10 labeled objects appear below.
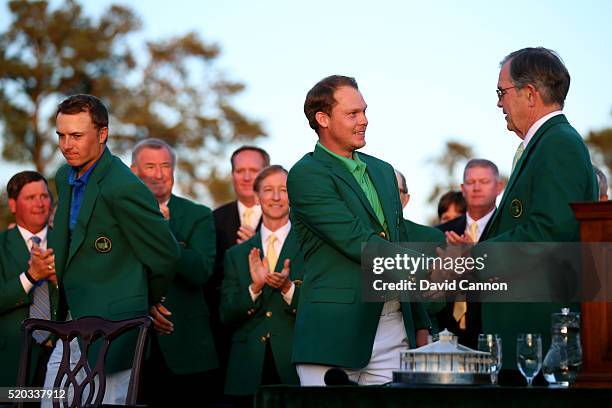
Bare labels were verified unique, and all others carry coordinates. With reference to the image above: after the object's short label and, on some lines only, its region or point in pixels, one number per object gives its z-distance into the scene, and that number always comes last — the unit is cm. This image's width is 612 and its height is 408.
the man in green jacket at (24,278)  1503
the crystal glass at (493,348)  834
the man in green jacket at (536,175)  972
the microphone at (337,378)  786
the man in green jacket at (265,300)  1505
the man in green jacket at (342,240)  1027
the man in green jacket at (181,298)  1543
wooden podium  809
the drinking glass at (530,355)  848
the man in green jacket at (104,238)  1166
